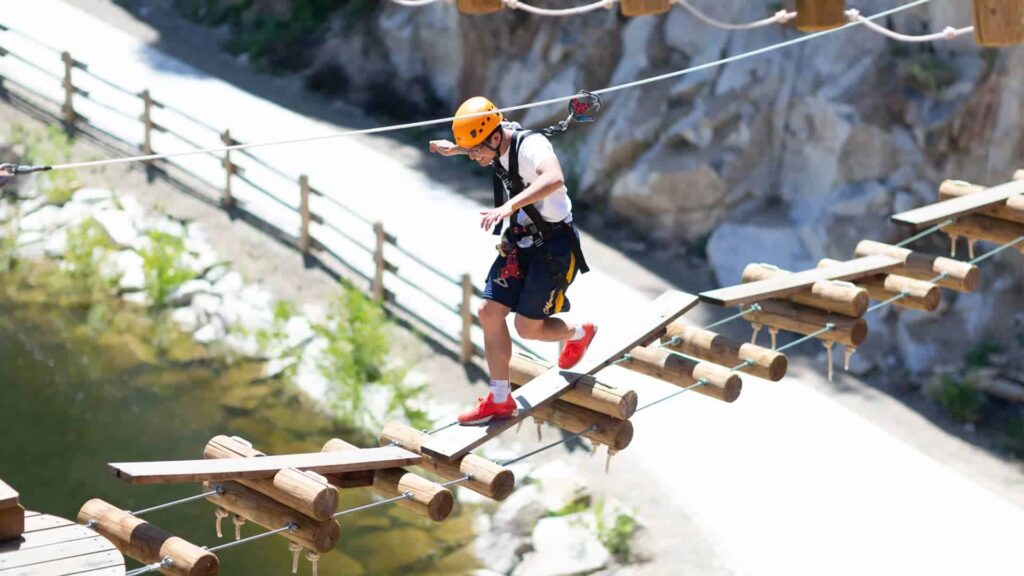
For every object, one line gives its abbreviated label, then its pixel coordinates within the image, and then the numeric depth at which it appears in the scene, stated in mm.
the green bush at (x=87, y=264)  25969
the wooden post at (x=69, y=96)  30047
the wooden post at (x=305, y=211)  26094
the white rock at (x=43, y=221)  27359
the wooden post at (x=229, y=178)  27708
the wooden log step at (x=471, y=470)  11414
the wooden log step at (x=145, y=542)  9977
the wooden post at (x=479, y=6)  14008
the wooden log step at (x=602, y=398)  12219
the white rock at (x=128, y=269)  25953
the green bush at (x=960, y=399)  22484
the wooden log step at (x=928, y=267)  15727
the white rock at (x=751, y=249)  25359
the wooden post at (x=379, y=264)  24734
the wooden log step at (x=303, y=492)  10531
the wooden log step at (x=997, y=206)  16516
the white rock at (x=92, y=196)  27823
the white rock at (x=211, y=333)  24875
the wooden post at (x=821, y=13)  13555
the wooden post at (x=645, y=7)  13187
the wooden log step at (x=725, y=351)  13766
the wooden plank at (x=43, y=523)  9922
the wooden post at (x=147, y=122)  29078
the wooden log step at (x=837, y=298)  14305
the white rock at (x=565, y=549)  19125
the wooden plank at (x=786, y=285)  14133
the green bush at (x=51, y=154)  27937
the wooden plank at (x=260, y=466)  10242
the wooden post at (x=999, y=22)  13437
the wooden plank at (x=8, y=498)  9586
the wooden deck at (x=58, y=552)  9367
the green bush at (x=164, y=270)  25641
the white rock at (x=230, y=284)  25672
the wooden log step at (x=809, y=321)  14570
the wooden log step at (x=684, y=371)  13414
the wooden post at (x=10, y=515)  9617
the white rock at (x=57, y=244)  26859
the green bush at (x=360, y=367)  22703
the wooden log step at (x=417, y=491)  11180
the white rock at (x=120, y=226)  26891
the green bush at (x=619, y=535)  19234
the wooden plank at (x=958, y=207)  15937
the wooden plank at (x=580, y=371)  11587
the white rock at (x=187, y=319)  25187
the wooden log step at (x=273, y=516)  10828
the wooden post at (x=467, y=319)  23203
